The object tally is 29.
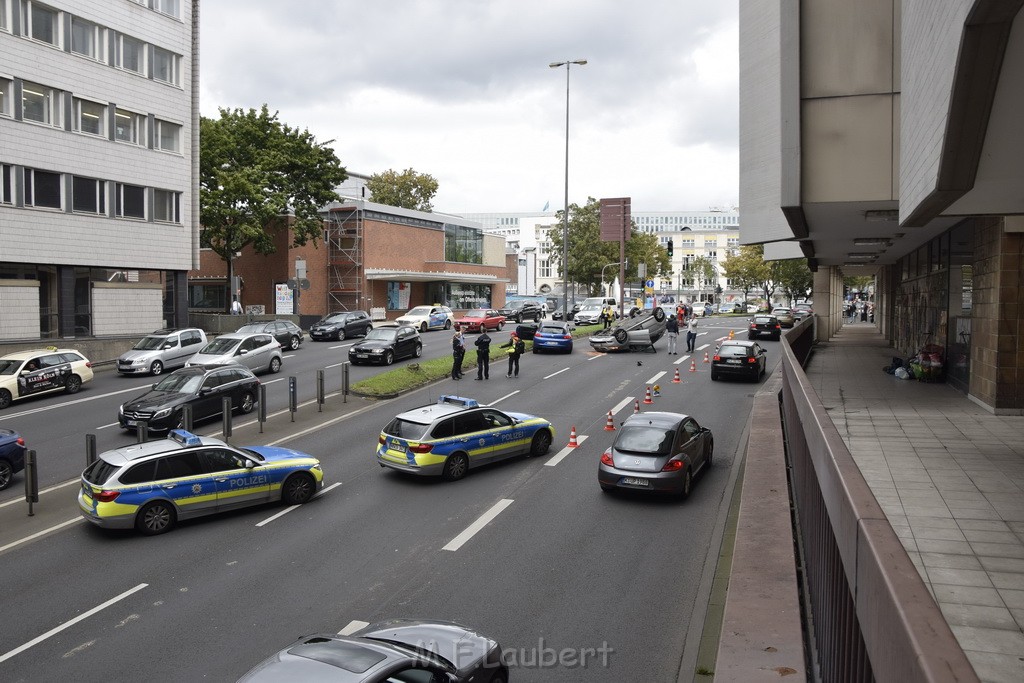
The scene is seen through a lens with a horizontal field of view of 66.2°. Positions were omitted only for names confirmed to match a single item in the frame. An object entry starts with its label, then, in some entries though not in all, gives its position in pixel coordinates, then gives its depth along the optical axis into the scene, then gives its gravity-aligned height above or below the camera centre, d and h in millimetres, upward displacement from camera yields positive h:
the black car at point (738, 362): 26859 -1627
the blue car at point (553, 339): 34906 -1117
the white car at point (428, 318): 46906 -288
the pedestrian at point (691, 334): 35656 -902
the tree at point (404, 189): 79125 +12781
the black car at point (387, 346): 30719 -1306
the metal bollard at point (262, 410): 19609 -2420
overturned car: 35594 -1091
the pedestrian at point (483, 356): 27531 -1478
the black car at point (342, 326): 40625 -666
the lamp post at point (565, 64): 43631 +13966
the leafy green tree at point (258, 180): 42531 +7698
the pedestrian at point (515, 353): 28111 -1399
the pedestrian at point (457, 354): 27172 -1399
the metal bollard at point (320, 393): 22423 -2270
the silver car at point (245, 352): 26656 -1375
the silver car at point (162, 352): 28312 -1432
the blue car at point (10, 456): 14859 -2734
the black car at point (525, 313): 54997 +71
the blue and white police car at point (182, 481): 12133 -2768
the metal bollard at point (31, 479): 13266 -2816
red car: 44094 -395
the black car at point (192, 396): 18797 -2131
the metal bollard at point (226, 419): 18062 -2437
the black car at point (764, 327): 41375 -665
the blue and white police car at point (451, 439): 15016 -2494
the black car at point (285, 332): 35216 -856
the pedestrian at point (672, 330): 34375 -691
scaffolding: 53625 +3899
